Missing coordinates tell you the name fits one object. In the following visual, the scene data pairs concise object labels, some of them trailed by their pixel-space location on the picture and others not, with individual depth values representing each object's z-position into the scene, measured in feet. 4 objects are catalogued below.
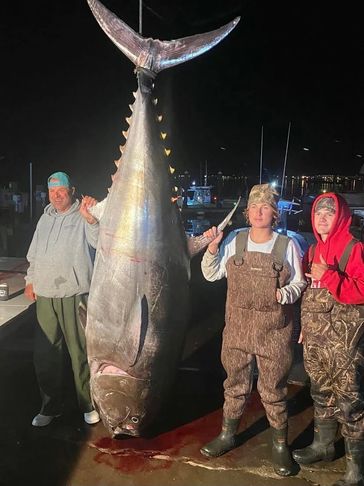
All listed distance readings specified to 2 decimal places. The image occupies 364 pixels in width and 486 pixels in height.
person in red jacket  8.26
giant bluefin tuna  8.82
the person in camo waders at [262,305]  8.74
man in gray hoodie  10.11
